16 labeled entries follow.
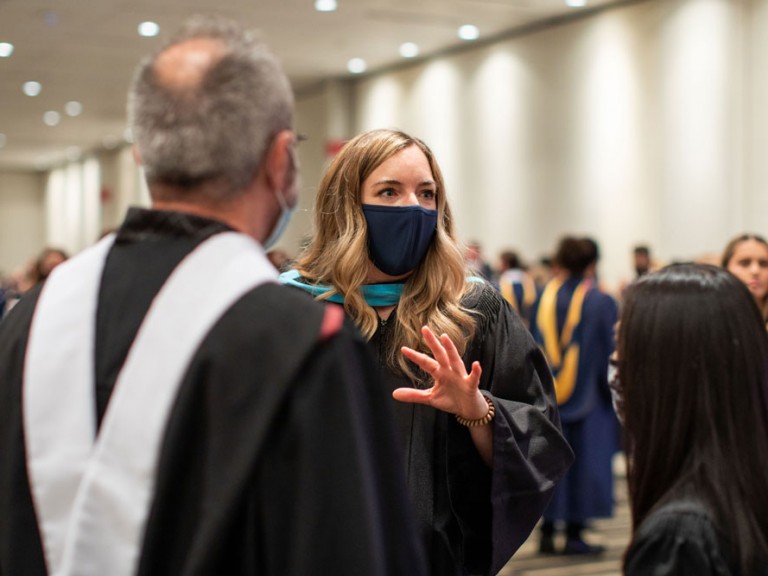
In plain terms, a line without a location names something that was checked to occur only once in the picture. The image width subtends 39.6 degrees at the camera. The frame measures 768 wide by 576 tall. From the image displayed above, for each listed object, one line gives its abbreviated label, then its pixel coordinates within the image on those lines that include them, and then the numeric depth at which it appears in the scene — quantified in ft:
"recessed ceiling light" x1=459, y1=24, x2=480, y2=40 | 46.88
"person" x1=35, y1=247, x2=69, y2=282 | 26.40
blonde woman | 7.73
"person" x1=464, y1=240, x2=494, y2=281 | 40.80
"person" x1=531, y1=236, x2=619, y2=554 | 22.43
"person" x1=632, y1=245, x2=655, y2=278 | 38.40
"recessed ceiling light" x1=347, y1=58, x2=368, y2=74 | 55.35
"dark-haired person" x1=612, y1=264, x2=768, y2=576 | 4.98
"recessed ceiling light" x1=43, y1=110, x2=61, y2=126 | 73.40
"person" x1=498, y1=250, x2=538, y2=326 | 29.45
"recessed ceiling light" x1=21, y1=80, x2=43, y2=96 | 61.67
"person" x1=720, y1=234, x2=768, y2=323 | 16.31
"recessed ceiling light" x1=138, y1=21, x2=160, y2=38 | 45.99
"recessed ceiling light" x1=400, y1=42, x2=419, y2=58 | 51.13
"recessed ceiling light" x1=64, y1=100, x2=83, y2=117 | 69.26
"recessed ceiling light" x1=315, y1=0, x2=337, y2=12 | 42.43
